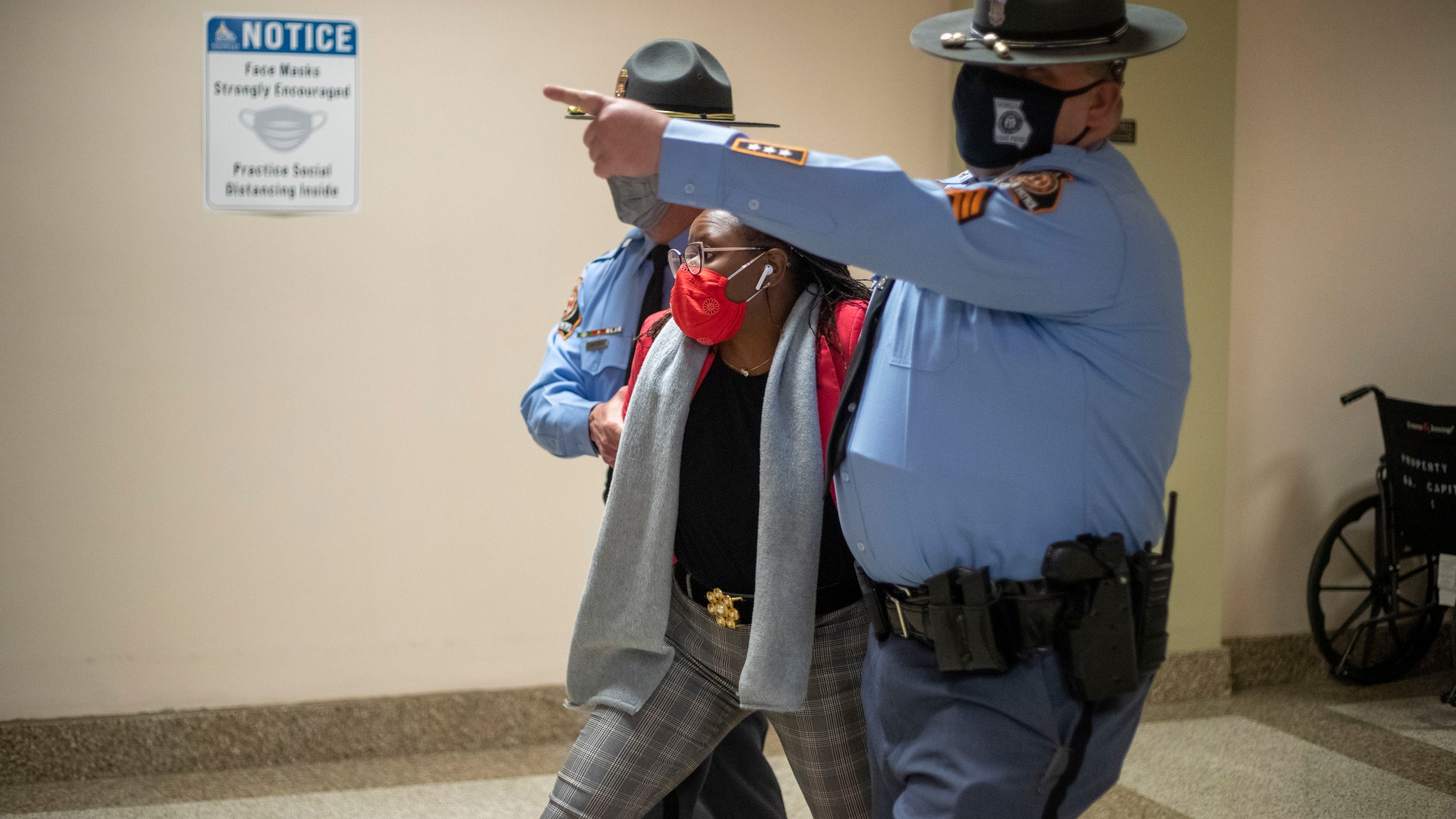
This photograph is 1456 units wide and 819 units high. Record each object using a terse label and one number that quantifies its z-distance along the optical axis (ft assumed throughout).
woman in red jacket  6.19
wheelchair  13.05
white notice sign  11.51
